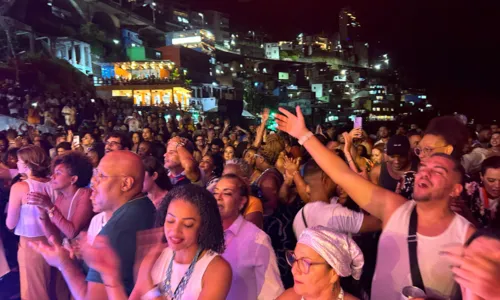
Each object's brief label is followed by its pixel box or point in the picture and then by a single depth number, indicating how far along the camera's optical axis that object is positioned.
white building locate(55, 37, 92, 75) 36.44
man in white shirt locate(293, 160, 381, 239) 2.84
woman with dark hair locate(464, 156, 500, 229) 3.38
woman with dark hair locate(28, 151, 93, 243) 3.21
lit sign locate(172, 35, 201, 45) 59.94
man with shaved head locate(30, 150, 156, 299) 2.27
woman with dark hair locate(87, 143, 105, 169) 5.58
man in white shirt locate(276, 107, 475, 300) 2.16
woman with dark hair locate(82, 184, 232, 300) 2.05
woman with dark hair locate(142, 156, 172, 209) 3.68
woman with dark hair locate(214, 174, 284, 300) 2.61
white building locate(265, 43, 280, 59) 93.94
